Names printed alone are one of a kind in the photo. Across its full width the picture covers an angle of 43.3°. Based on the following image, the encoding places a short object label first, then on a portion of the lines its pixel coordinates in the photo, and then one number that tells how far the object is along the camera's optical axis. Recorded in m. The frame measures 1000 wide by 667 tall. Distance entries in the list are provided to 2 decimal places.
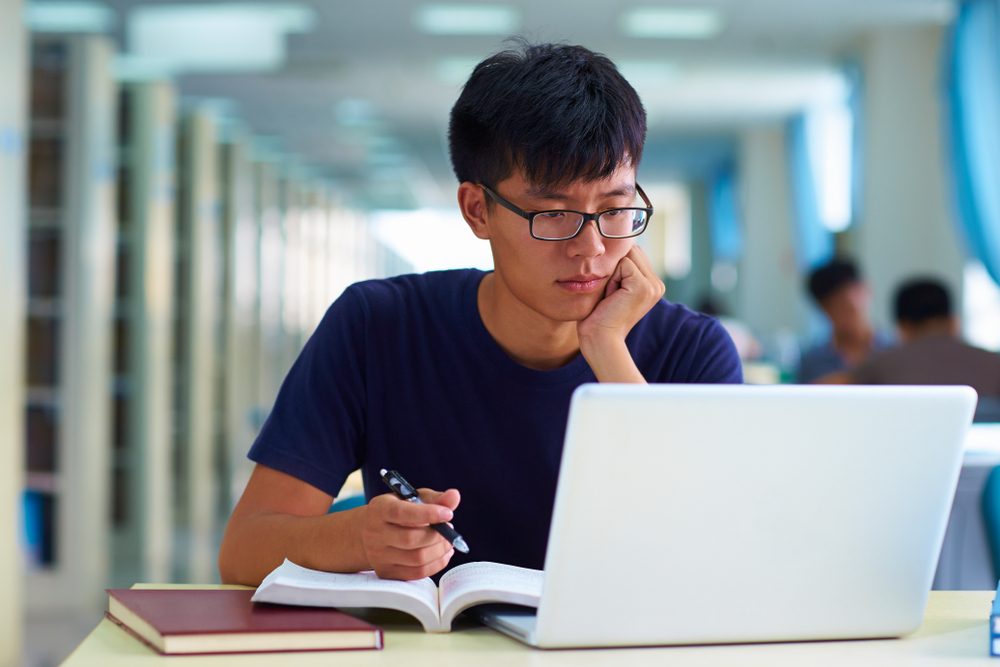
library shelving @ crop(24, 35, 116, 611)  5.63
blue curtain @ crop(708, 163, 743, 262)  14.16
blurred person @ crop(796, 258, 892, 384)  5.35
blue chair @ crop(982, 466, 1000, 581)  2.13
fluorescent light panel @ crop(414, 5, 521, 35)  7.52
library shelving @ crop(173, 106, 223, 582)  8.27
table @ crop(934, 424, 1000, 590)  2.89
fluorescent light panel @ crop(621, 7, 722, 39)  7.61
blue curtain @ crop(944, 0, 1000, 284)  6.07
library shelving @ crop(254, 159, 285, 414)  11.74
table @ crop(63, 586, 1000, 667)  1.16
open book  1.25
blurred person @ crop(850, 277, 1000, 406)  4.23
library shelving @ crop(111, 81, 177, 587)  6.91
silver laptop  1.10
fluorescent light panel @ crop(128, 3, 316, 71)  7.27
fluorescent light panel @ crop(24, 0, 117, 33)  7.06
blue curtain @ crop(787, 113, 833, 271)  9.93
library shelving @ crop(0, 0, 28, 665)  3.93
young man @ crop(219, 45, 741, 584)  1.60
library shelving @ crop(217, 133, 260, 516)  9.62
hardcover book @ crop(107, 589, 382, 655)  1.16
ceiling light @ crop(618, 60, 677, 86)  9.23
